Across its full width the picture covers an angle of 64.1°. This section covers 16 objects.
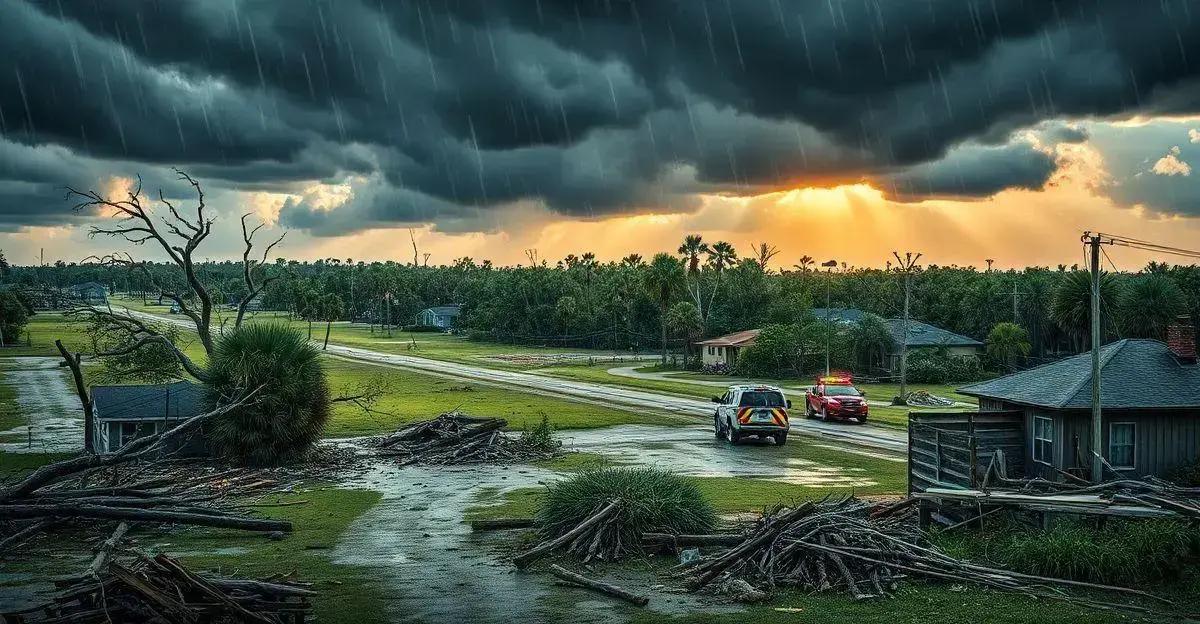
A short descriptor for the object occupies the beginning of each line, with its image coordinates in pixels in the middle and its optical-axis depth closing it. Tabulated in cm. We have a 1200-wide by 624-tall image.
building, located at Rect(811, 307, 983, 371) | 8012
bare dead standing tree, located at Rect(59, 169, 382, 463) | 3369
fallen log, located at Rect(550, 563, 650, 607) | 1619
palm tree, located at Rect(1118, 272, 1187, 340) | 5553
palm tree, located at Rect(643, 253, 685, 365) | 9038
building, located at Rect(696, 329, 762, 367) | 8588
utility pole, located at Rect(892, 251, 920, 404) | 6059
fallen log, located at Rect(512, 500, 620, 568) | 1867
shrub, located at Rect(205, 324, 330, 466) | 3369
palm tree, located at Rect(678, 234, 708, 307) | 10381
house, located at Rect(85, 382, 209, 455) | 3538
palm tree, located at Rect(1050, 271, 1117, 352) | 4647
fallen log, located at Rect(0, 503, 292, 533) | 1848
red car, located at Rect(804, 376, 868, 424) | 4825
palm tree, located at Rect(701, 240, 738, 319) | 10656
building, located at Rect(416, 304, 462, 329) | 16675
